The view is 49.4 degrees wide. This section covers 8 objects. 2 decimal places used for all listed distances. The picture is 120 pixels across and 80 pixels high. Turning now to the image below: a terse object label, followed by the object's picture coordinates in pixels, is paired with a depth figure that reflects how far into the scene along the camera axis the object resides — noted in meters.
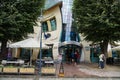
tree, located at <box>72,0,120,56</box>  13.27
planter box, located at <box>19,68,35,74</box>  10.57
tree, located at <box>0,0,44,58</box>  12.72
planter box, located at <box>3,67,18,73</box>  10.62
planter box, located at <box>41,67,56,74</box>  10.62
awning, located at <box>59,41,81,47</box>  17.88
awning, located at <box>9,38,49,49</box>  12.23
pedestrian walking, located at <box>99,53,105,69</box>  13.41
